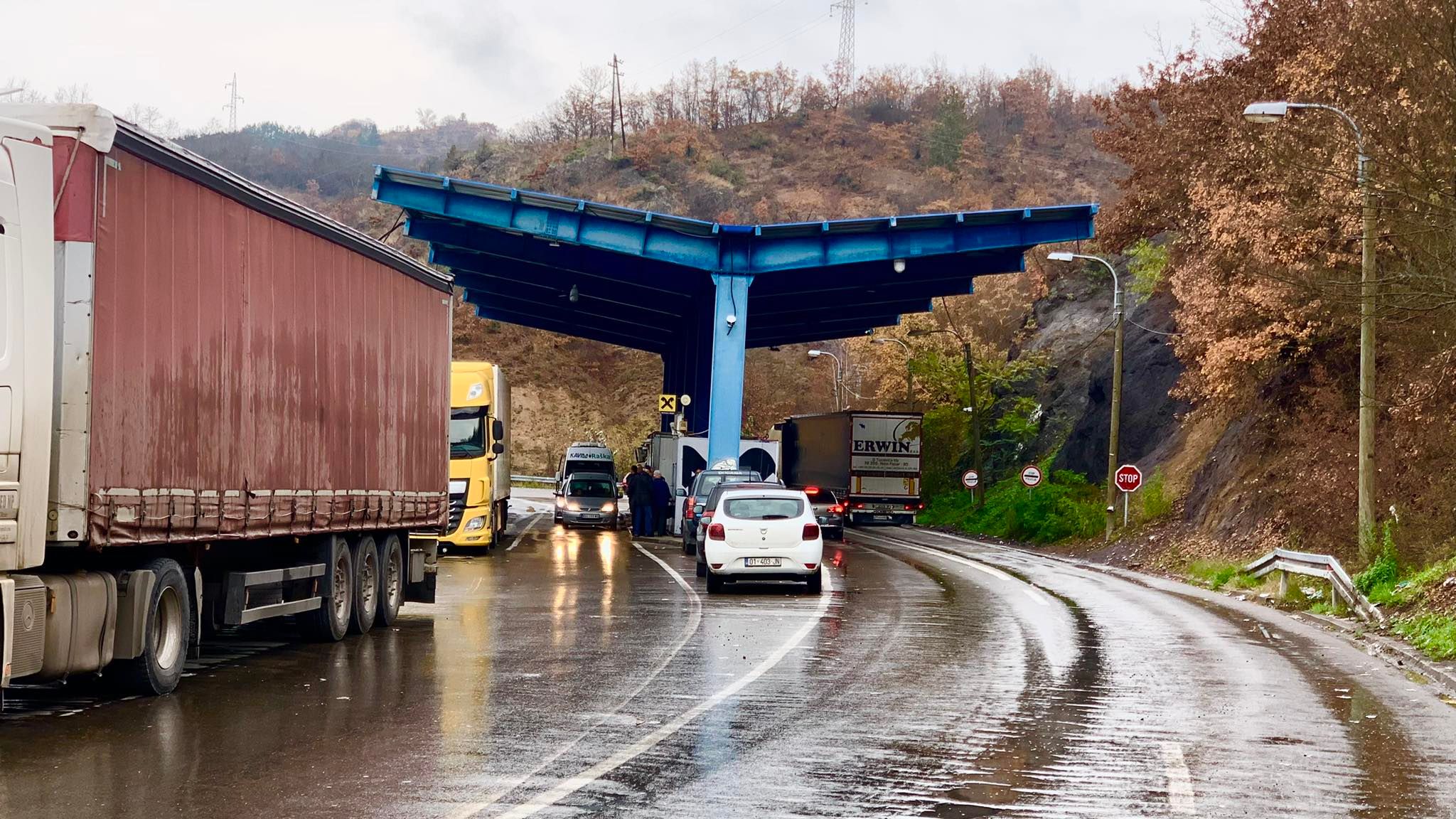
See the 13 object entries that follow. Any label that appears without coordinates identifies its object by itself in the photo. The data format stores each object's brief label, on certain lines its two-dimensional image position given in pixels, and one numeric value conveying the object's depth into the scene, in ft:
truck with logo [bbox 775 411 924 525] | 168.14
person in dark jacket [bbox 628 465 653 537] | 144.15
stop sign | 129.08
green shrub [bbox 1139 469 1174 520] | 140.36
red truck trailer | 32.99
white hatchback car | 75.72
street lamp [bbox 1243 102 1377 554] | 69.21
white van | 180.96
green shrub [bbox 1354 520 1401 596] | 75.15
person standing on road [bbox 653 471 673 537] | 144.66
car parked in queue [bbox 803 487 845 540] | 145.28
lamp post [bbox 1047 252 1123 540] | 131.95
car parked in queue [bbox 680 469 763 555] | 108.06
